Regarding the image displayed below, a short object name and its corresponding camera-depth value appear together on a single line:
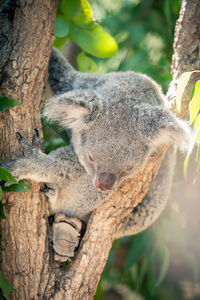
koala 4.49
